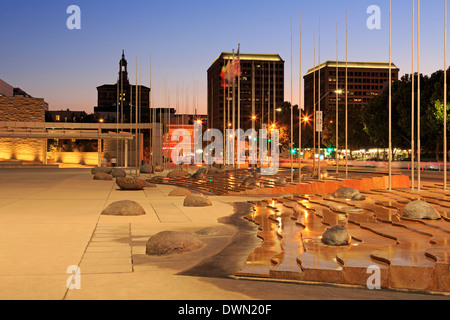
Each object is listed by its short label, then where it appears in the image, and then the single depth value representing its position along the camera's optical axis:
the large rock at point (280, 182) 25.73
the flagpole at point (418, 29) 21.58
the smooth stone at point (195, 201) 19.19
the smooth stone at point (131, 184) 27.02
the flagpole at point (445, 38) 20.92
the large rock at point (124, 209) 16.12
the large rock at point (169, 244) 10.02
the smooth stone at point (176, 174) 37.59
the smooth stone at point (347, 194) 19.34
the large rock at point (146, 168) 45.03
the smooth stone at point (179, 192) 23.27
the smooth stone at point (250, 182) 26.02
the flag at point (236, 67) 40.94
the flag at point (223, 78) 43.76
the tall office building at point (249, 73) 161.12
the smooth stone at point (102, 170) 40.74
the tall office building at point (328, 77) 174.85
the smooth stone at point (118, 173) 38.25
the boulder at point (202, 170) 37.05
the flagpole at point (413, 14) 22.16
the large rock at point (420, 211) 13.66
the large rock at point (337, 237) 10.26
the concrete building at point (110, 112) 132.77
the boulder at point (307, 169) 36.50
